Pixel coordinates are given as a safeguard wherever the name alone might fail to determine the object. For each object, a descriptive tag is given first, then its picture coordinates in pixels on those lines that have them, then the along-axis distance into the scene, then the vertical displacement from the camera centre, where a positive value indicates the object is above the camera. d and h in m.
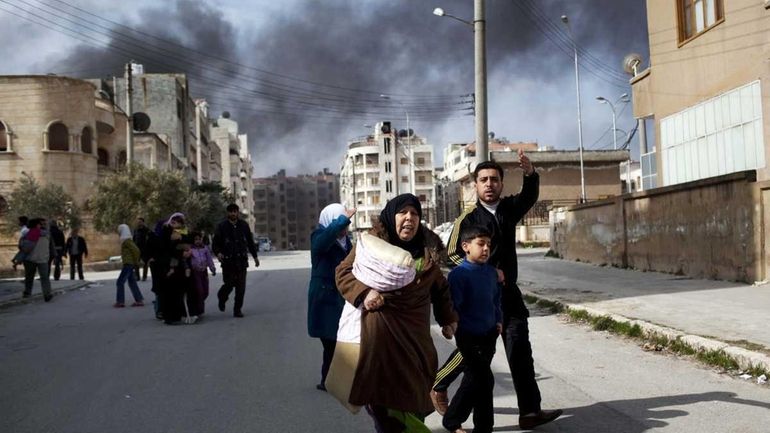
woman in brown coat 3.59 -0.57
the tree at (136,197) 37.38 +2.74
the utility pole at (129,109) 30.71 +6.05
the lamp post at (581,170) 41.24 +3.59
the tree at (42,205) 33.75 +2.29
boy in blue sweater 4.34 -0.53
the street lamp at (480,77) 15.37 +3.45
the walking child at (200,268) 10.86 -0.34
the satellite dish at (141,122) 62.16 +10.99
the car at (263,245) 76.00 -0.14
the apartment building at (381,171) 111.25 +10.65
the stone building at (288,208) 151.75 +7.60
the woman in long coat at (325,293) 5.60 -0.40
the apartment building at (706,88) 14.07 +3.09
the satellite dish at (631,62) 22.31 +5.20
